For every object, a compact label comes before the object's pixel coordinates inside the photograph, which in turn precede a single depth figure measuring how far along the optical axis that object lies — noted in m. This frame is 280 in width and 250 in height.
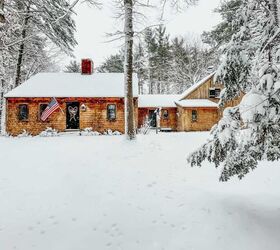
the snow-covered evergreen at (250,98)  5.39
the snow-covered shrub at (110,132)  22.39
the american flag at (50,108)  18.72
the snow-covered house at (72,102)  22.16
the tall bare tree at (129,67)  13.91
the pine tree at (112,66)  45.03
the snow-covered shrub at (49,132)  21.02
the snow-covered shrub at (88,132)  21.34
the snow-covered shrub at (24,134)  21.61
